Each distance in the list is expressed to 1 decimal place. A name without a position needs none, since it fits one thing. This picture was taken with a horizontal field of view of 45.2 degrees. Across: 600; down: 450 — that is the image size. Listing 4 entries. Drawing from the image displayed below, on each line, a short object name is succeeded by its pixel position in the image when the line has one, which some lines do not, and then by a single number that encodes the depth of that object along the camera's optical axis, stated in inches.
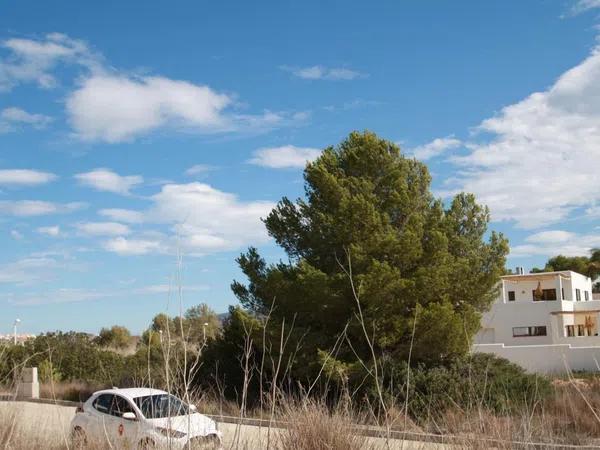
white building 1280.8
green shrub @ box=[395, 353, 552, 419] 749.3
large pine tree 874.8
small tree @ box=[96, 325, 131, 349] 2076.8
